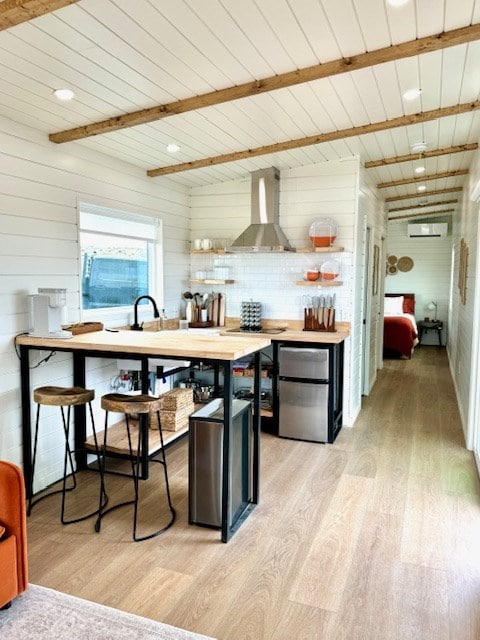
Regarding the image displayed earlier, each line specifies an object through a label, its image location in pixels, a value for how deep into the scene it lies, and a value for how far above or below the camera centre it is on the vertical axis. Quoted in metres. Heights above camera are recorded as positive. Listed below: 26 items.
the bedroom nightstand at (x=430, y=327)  10.26 -0.91
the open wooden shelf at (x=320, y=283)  4.71 +0.01
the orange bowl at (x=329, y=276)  4.76 +0.08
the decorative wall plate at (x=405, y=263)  10.67 +0.48
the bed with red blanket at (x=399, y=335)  8.67 -0.93
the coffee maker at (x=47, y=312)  3.04 -0.19
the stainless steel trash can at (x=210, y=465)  2.77 -1.08
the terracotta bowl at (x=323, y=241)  4.69 +0.43
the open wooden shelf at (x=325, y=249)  4.62 +0.34
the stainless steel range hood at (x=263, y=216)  4.73 +0.69
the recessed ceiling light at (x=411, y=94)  3.22 +1.31
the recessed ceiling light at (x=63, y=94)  2.62 +1.05
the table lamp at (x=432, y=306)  10.53 -0.47
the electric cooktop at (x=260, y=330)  4.77 -0.47
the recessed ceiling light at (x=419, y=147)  4.47 +1.32
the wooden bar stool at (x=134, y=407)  2.64 -0.70
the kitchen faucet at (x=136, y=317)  3.96 -0.30
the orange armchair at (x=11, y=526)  2.04 -1.07
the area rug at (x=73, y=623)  1.97 -1.46
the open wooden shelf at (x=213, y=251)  5.13 +0.35
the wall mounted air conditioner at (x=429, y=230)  10.10 +1.18
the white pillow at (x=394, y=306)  9.84 -0.45
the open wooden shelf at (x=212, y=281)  5.12 +0.02
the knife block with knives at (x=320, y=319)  4.74 -0.35
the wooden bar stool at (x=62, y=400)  2.79 -0.70
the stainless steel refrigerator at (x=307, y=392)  4.24 -0.99
